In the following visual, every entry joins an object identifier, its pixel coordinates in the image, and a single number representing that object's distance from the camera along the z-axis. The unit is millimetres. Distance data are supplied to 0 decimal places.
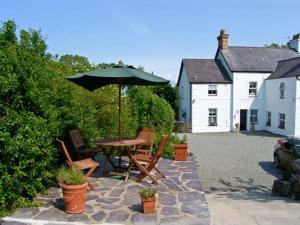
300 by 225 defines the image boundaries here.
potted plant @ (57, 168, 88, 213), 5391
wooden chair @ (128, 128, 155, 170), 8602
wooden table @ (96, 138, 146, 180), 7512
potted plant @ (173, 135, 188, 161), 9891
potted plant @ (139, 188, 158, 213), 5391
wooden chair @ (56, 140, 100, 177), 6668
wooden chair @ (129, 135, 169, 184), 7176
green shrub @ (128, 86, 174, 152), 13180
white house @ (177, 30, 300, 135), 29578
